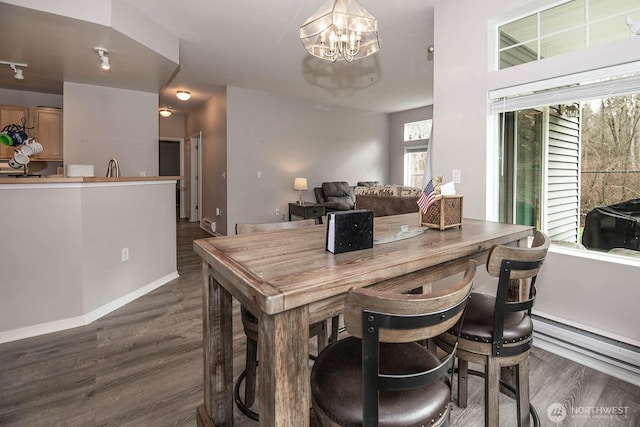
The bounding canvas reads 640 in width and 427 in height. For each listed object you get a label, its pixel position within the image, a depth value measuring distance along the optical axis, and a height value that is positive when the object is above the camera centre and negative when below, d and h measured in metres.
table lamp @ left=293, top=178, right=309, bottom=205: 6.27 +0.29
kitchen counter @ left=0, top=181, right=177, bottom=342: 2.43 -0.44
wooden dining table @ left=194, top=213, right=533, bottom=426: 0.85 -0.24
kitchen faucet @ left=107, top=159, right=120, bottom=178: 3.50 +0.31
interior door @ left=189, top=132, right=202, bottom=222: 7.68 +0.49
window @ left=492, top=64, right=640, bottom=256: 2.08 +0.32
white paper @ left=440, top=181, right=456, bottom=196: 1.67 +0.05
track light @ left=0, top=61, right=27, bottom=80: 3.76 +1.52
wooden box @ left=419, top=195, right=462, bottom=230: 1.68 -0.07
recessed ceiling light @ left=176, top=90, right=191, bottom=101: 5.81 +1.83
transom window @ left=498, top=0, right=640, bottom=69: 2.00 +1.13
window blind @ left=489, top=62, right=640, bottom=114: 1.96 +0.70
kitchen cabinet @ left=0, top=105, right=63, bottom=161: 4.98 +1.15
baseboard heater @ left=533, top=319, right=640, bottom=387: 1.93 -0.94
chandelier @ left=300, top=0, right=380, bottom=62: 1.75 +0.97
